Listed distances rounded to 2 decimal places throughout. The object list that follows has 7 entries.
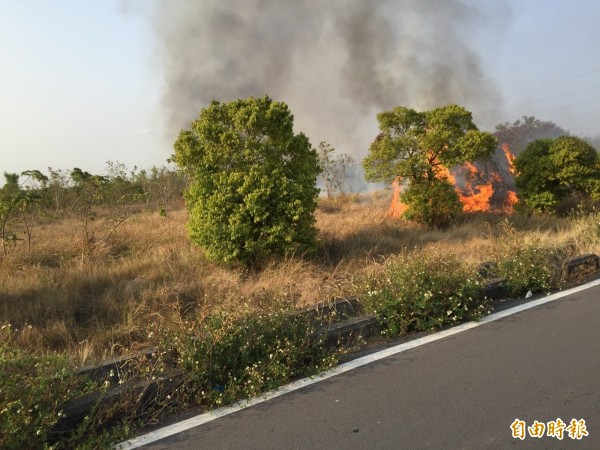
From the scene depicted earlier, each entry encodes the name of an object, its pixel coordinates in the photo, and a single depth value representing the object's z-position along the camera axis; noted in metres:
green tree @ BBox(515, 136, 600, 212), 10.37
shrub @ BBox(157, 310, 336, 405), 3.10
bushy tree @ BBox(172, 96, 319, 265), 5.93
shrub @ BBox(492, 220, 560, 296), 5.19
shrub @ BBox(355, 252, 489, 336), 4.17
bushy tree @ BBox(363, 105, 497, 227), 8.99
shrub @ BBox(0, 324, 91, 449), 2.39
